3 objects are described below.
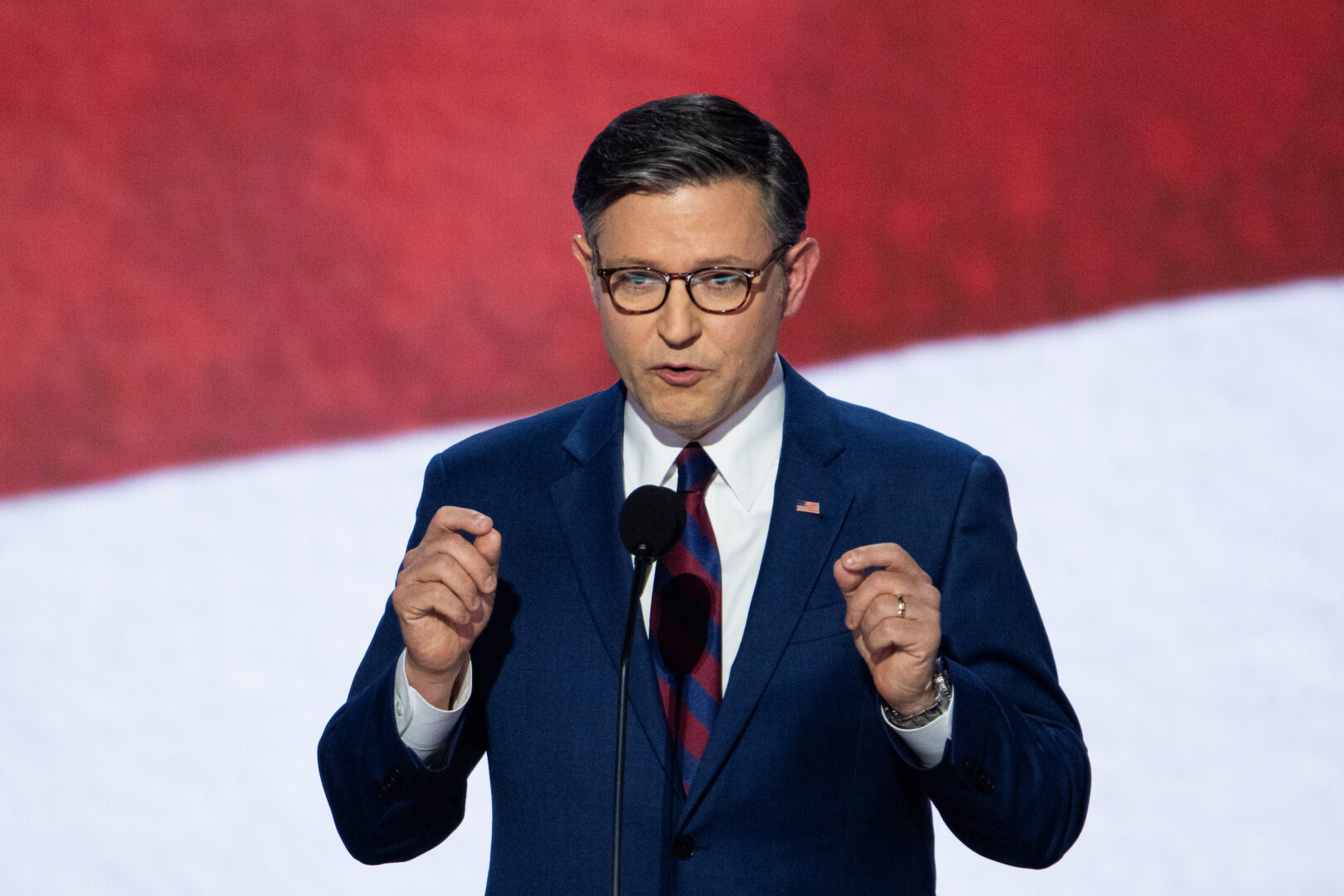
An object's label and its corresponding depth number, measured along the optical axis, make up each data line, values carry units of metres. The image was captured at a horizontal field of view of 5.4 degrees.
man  9.75
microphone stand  9.61
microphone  9.63
